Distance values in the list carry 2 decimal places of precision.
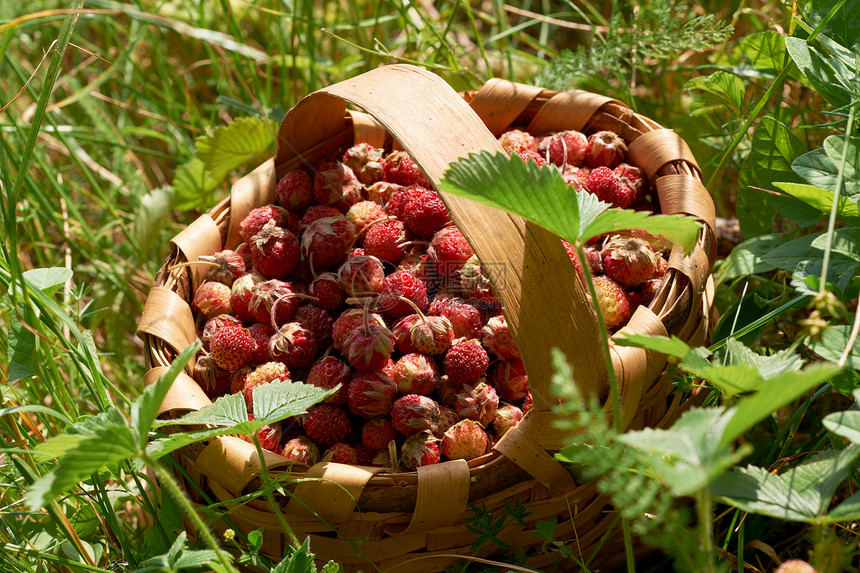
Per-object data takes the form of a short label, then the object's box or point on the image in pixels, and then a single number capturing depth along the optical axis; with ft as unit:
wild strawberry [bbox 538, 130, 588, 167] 1.85
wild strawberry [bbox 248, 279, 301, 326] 1.77
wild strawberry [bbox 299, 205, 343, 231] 1.83
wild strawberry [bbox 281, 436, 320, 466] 1.65
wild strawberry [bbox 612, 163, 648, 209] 1.80
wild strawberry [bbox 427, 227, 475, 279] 1.75
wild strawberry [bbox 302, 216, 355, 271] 1.79
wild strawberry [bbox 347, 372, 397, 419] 1.68
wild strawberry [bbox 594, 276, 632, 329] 1.68
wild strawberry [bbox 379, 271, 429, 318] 1.74
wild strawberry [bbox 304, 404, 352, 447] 1.67
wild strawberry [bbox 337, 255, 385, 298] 1.75
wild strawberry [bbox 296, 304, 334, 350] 1.76
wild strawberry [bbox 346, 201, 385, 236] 1.84
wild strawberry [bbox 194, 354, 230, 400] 1.75
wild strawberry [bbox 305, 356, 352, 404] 1.69
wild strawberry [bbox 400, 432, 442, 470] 1.64
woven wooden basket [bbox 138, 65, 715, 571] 1.56
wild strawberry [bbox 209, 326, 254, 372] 1.72
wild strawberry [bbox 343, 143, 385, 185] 1.89
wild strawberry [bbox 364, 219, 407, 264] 1.79
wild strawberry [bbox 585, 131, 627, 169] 1.84
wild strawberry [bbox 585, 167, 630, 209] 1.79
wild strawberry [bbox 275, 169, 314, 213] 1.88
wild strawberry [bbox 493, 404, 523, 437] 1.67
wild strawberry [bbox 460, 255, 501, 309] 1.74
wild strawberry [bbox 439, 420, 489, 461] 1.64
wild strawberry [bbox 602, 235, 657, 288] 1.71
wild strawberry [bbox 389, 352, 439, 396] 1.69
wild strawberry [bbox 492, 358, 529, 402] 1.70
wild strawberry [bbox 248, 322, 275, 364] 1.75
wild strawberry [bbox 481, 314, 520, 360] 1.70
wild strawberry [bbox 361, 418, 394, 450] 1.67
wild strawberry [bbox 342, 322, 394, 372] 1.68
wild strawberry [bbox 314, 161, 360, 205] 1.86
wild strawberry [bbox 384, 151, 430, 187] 1.86
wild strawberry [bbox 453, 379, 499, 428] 1.67
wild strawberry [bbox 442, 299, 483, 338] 1.72
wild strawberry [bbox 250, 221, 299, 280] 1.80
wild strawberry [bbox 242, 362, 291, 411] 1.69
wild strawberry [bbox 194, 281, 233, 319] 1.79
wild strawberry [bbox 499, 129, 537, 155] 1.84
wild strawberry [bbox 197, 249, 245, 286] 1.81
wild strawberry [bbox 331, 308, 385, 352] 1.72
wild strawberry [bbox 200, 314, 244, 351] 1.76
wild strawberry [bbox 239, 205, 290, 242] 1.83
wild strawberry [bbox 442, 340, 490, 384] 1.68
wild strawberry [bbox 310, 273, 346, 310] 1.78
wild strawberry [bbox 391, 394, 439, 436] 1.66
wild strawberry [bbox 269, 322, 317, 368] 1.73
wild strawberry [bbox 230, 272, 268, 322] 1.78
